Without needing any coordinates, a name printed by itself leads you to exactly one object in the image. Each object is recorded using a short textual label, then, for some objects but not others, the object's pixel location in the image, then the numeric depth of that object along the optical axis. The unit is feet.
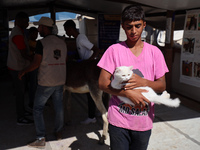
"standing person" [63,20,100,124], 11.89
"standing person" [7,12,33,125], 12.01
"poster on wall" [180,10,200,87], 16.08
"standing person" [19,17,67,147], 9.58
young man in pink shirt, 5.15
